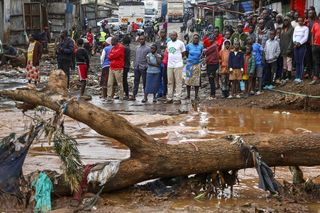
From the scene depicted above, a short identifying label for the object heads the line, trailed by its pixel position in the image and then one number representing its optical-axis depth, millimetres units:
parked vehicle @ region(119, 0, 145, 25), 48656
